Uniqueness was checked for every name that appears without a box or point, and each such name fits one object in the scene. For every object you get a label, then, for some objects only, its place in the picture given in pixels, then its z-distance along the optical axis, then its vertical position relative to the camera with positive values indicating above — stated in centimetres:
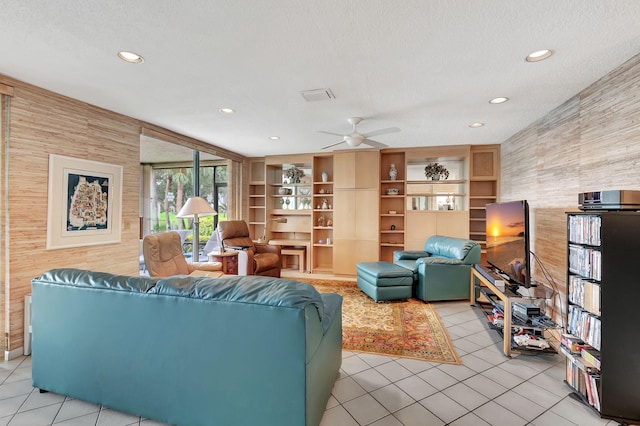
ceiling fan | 357 +99
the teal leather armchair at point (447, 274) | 396 -81
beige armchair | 324 -56
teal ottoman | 398 -96
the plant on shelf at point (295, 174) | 622 +87
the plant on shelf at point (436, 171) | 536 +83
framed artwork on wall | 282 +10
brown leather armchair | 448 -65
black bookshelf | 178 -64
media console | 254 -91
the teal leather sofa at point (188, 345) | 145 -75
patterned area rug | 266 -125
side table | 416 -69
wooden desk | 595 -63
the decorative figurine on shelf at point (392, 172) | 551 +82
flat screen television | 271 -26
